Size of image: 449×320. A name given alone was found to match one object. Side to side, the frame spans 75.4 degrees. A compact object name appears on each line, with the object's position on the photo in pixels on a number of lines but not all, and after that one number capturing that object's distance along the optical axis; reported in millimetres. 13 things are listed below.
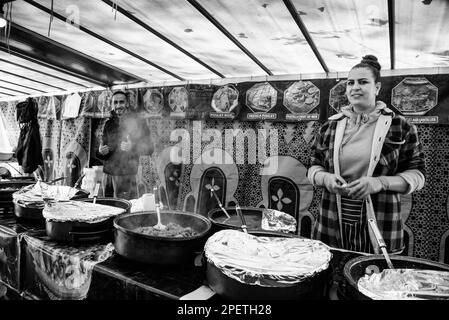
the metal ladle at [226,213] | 1991
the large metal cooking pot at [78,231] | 1745
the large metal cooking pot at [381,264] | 1160
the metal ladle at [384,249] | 1215
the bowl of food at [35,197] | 2160
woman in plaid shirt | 2193
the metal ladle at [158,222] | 1720
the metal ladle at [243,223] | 1511
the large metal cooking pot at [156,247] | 1397
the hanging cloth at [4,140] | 7984
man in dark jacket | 4957
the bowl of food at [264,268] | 1054
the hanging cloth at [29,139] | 5938
